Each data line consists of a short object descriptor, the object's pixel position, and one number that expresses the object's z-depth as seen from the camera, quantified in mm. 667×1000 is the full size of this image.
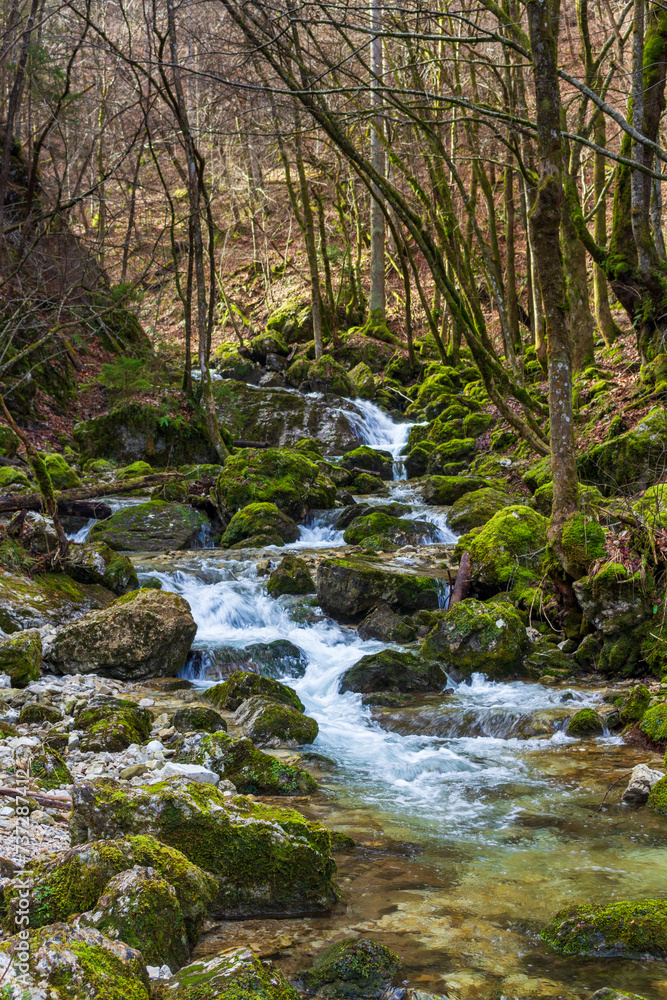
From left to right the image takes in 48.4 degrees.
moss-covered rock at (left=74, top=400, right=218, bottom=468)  15867
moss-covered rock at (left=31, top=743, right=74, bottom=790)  3908
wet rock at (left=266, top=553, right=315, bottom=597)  9477
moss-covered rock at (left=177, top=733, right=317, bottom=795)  4598
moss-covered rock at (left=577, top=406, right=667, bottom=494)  9617
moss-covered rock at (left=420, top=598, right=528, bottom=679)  7188
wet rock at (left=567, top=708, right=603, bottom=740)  5715
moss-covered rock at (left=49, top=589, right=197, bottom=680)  6738
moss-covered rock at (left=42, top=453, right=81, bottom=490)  12570
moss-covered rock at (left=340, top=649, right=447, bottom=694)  6988
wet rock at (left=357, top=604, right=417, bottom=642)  8211
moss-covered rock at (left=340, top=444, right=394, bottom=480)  16359
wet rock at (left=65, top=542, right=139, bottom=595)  8750
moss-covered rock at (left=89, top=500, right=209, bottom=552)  11188
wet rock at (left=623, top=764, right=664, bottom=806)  4455
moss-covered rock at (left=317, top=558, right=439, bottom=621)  8766
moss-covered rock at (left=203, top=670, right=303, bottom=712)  6242
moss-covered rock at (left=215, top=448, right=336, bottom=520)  12758
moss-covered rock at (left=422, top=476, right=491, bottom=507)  13609
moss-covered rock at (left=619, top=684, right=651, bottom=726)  5640
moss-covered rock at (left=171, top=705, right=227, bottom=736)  5344
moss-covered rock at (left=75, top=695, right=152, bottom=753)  4727
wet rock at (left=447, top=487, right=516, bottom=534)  11781
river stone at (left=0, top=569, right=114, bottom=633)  7289
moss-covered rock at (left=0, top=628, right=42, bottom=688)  6070
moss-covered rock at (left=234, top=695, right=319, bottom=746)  5723
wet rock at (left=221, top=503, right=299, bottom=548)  11742
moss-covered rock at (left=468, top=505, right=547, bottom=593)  8484
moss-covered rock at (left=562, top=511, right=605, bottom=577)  6977
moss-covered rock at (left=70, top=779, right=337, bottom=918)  3234
